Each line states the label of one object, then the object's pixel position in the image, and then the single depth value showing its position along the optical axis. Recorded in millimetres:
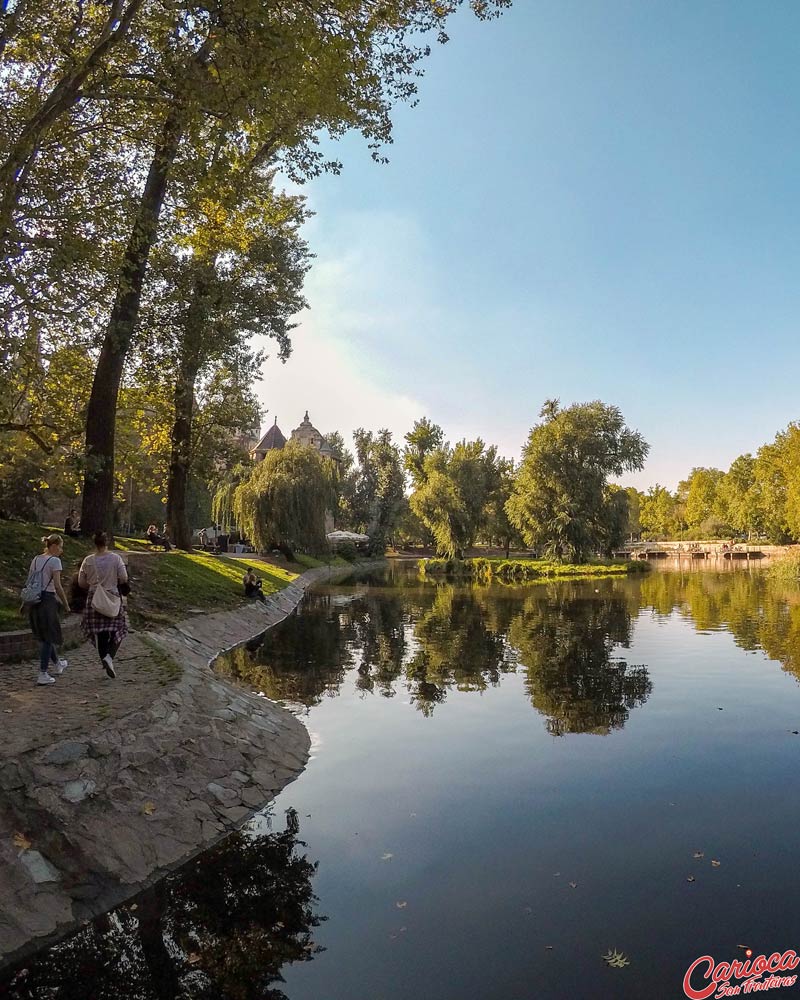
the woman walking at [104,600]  9992
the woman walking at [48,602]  9688
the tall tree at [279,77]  11250
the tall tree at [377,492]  83062
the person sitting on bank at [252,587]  25328
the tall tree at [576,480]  60344
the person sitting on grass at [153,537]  31438
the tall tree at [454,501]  65375
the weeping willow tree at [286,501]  43219
